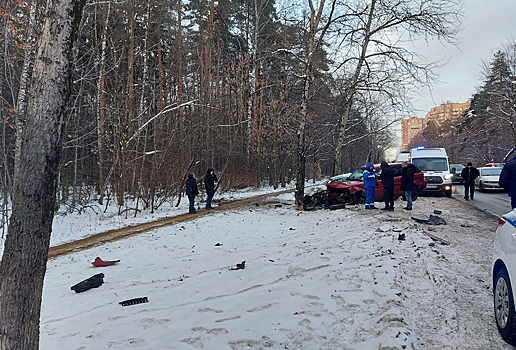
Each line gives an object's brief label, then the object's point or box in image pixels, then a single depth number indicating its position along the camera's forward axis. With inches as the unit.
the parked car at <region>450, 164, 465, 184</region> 1064.2
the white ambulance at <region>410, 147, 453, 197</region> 671.1
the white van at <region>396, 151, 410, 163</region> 951.6
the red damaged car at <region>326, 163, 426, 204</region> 566.3
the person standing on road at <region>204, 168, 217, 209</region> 615.5
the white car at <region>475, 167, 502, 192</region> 815.1
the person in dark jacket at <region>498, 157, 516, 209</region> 272.4
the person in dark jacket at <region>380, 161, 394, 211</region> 484.1
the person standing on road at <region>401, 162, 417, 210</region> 482.9
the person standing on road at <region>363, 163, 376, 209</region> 489.1
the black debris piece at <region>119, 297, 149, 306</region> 189.3
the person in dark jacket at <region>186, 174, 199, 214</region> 569.2
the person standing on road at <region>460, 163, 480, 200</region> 646.5
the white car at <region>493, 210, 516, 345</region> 127.1
